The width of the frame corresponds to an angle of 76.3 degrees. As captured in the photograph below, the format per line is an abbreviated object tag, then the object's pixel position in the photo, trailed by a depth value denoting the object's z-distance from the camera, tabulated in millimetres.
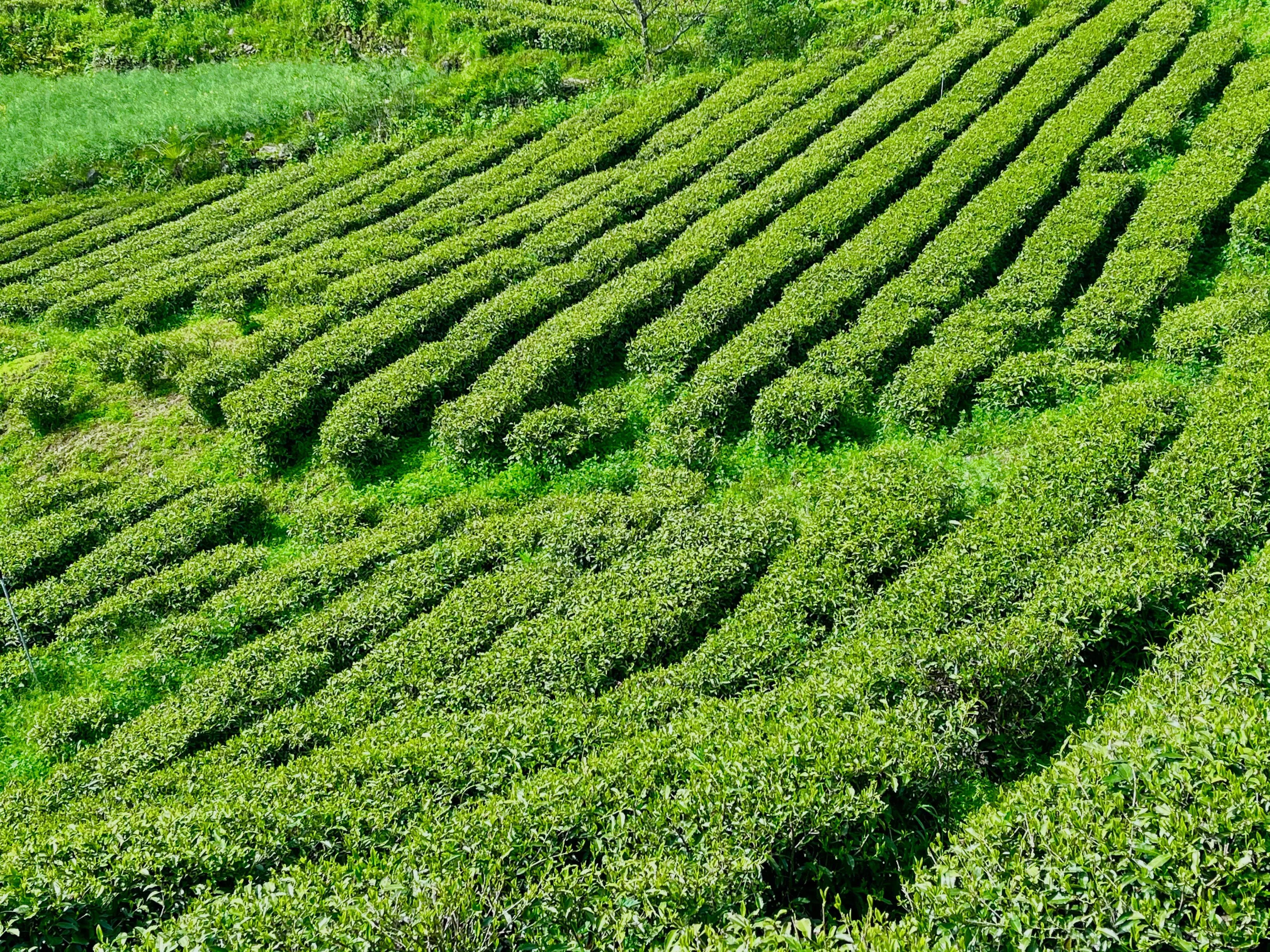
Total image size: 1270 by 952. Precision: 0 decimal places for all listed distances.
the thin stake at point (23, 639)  12930
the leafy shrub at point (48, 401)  20141
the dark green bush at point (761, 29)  37094
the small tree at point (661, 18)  39188
